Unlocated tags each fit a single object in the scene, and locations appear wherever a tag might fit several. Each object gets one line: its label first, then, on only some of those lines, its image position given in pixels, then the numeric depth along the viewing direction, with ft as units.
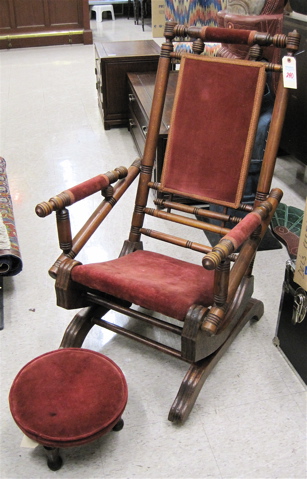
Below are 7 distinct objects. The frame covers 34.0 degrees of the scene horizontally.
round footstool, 4.70
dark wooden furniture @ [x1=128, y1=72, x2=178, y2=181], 9.46
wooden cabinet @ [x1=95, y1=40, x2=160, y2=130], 12.50
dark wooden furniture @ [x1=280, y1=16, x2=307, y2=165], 9.00
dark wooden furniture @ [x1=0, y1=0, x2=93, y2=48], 22.18
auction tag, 5.63
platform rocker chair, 5.43
